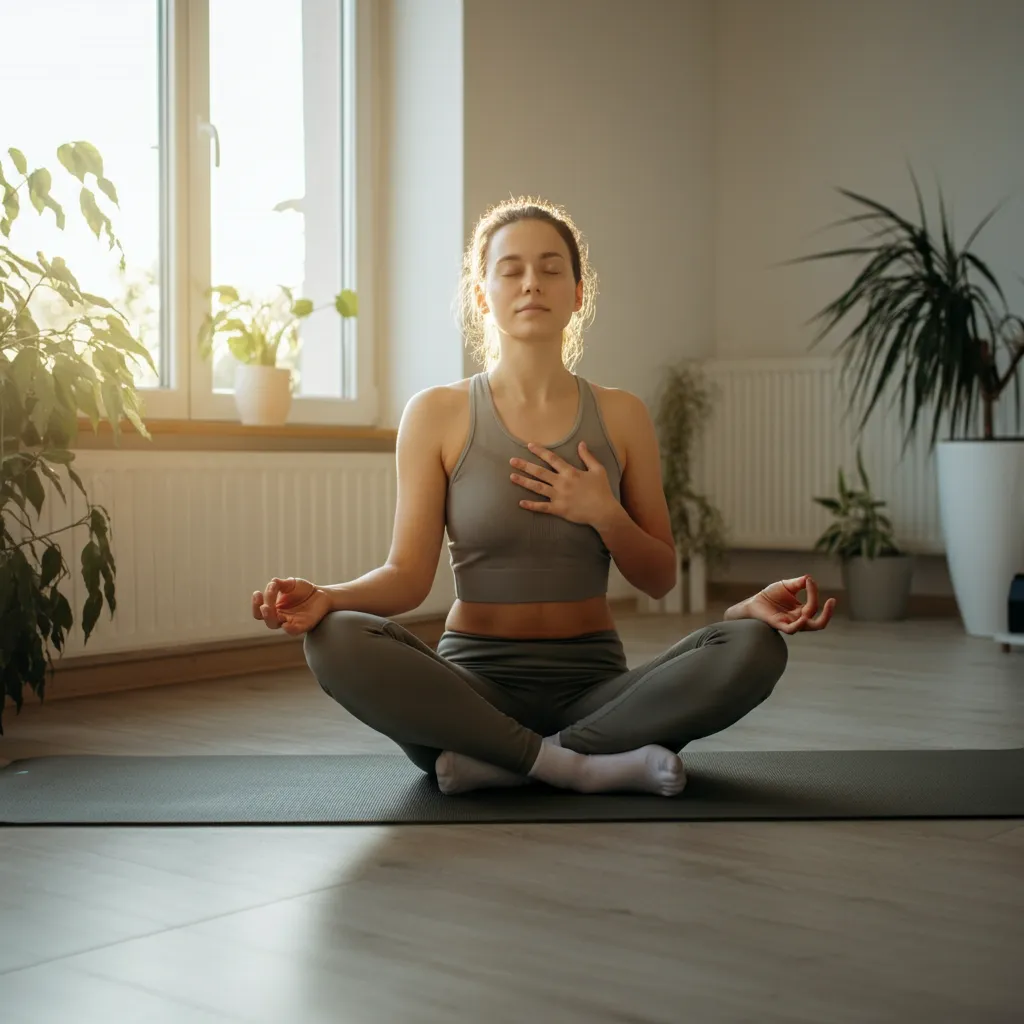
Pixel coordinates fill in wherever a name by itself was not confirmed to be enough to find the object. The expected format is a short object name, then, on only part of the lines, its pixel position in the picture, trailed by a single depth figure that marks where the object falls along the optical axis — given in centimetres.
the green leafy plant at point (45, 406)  261
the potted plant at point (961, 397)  442
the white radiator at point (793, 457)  524
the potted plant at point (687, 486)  529
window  366
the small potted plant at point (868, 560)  503
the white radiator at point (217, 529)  349
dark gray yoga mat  207
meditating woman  207
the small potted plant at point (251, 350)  396
